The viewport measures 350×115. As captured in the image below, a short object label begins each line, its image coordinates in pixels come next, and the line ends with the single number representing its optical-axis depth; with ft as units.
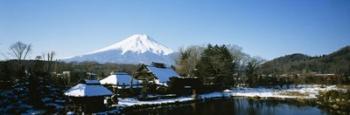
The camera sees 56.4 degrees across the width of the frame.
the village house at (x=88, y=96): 83.15
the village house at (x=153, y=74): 144.59
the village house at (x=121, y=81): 124.51
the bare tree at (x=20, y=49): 170.19
